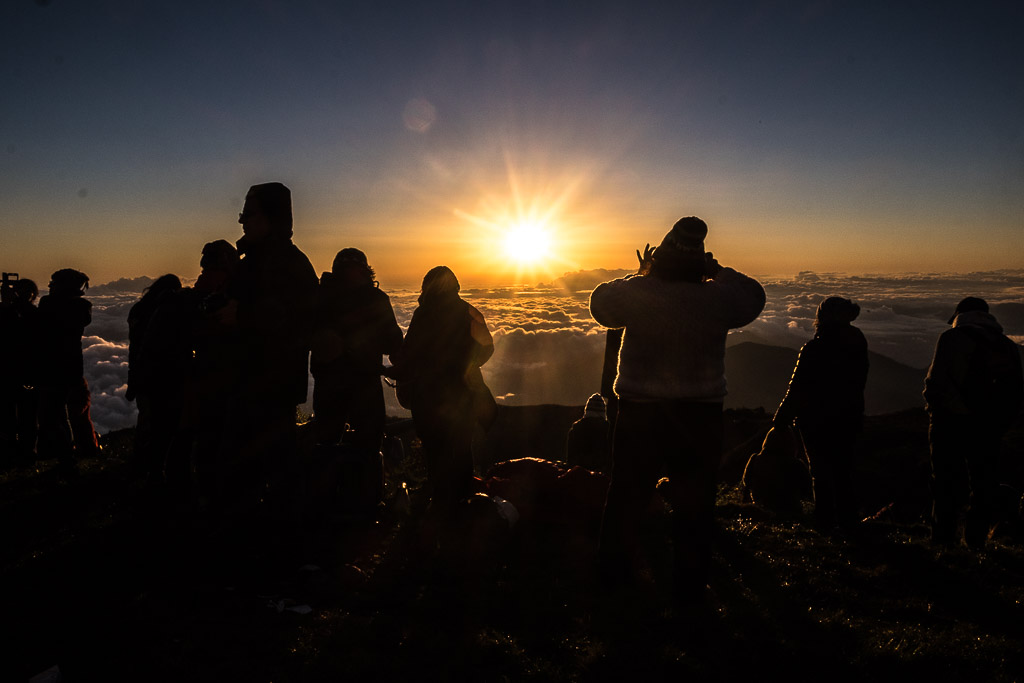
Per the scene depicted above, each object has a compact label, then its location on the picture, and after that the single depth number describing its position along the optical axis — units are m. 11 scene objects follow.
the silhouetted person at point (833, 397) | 6.43
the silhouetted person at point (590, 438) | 8.07
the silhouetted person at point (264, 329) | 4.10
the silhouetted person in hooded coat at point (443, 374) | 5.27
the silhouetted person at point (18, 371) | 7.73
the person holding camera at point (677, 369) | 3.66
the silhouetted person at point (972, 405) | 5.94
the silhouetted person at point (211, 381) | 4.14
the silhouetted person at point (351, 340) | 5.70
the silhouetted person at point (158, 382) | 5.52
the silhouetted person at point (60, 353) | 7.52
